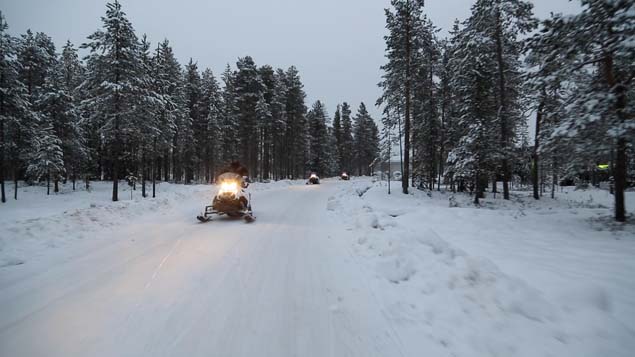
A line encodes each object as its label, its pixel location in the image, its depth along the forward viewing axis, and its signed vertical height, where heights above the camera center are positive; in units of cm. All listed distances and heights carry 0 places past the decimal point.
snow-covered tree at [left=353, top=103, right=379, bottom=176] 6419 +1018
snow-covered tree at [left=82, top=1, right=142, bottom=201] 2000 +741
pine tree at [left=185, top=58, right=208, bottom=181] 3956 +958
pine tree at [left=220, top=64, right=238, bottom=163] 4050 +927
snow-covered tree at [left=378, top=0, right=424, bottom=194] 2153 +1083
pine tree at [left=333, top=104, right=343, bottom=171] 6556 +1105
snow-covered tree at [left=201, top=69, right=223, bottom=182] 3825 +978
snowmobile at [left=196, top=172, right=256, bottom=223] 1145 -87
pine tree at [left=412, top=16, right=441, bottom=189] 2481 +625
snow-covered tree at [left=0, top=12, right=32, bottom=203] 2214 +623
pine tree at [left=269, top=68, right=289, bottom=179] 4306 +1014
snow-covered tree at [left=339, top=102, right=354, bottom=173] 6519 +1031
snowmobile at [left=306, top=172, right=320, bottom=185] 3881 +16
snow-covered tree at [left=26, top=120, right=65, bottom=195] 2552 +215
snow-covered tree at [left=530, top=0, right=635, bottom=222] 803 +365
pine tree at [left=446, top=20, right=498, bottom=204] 1855 +468
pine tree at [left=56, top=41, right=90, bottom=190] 2855 +448
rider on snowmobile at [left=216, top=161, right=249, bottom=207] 1216 +29
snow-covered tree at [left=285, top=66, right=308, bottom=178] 4731 +1170
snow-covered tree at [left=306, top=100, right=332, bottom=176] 5762 +819
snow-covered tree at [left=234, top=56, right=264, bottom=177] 3975 +1137
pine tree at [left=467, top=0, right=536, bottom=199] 1898 +1029
